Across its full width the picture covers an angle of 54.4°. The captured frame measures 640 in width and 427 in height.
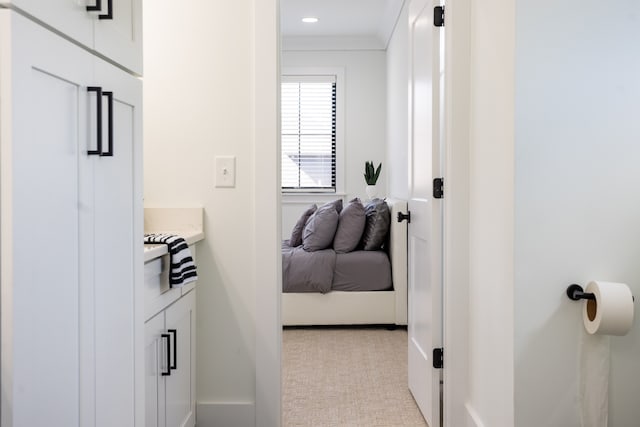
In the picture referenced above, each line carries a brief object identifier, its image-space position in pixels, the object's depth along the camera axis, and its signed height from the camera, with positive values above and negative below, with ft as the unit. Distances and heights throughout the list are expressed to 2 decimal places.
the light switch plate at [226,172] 8.28 +0.41
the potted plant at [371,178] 20.20 +0.83
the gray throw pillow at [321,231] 15.64 -0.71
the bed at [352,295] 15.08 -2.25
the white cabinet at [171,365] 6.28 -1.81
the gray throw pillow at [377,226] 15.74 -0.59
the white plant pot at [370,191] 20.13 +0.38
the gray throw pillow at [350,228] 15.62 -0.64
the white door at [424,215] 8.93 -0.19
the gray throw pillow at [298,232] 16.92 -0.81
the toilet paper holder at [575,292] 5.84 -0.84
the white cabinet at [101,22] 3.35 +1.14
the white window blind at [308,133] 22.75 +2.56
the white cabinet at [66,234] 3.00 -0.18
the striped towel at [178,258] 6.66 -0.61
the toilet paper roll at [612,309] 5.46 -0.93
